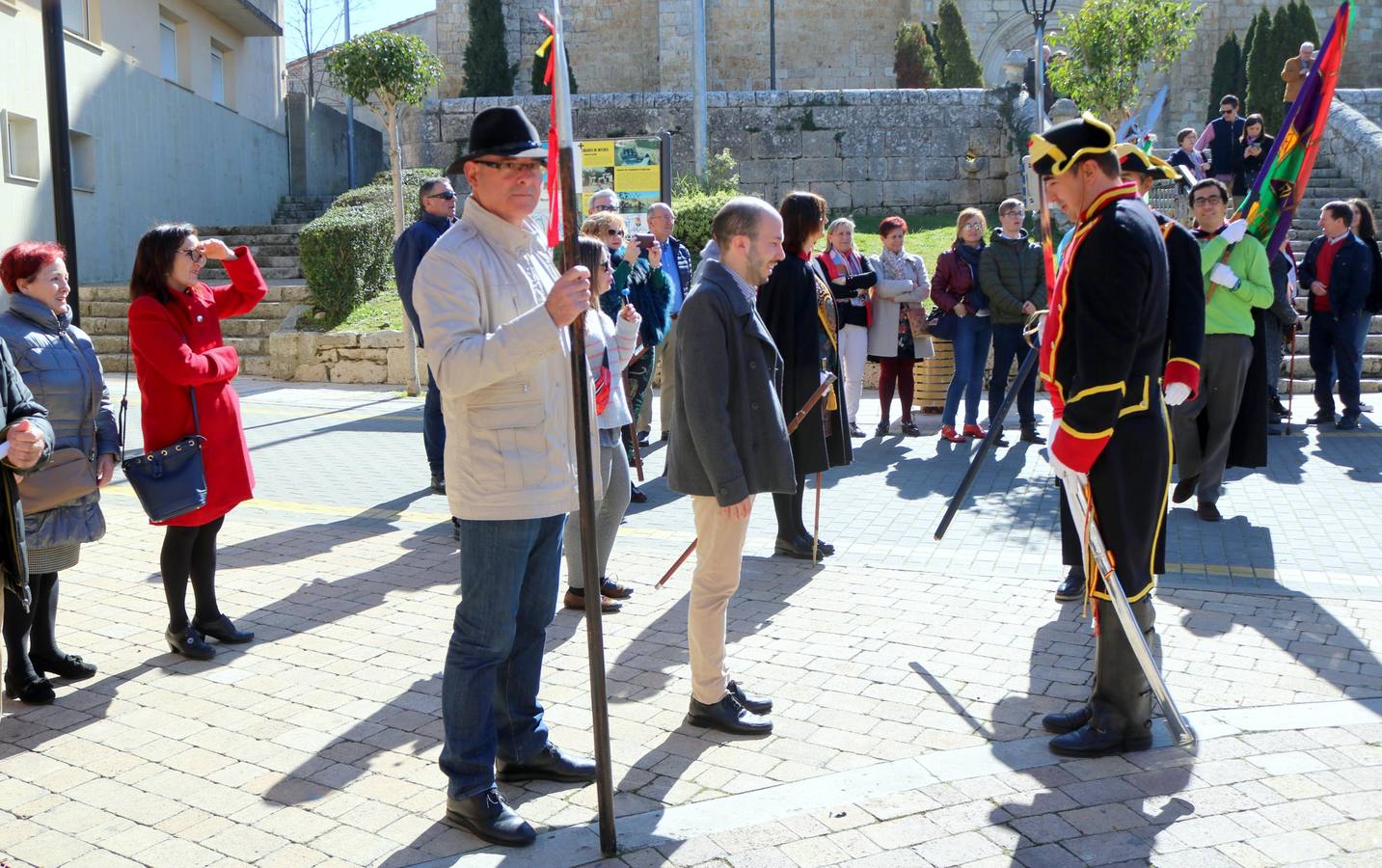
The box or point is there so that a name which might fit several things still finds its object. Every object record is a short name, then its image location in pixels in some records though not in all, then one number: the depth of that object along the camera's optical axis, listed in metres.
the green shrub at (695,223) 15.31
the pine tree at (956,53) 29.09
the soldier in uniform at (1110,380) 3.90
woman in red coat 5.01
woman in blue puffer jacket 4.68
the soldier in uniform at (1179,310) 4.66
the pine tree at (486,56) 30.08
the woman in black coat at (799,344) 6.37
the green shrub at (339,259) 15.59
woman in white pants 9.97
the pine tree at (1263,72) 27.73
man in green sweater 7.35
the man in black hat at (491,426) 3.41
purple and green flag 8.29
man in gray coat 4.30
